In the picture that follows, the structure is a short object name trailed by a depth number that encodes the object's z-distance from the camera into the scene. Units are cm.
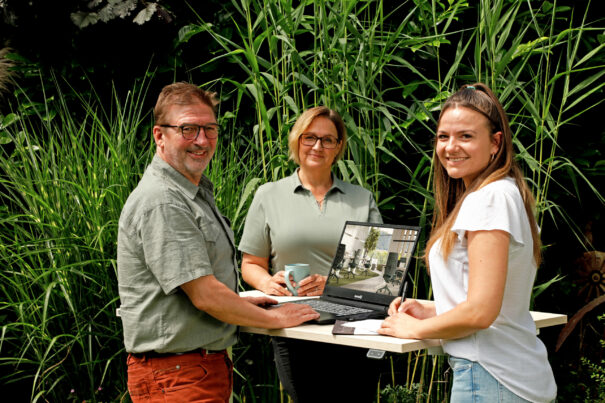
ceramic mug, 266
